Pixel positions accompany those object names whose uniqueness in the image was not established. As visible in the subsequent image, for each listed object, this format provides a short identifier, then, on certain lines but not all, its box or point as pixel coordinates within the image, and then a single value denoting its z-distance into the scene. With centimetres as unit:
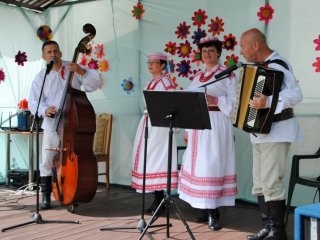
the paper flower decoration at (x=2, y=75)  591
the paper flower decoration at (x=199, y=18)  475
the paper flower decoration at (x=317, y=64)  402
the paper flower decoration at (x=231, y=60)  453
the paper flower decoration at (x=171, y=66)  499
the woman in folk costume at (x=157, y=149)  396
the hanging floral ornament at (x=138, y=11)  532
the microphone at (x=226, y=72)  272
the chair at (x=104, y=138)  527
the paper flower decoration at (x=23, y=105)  595
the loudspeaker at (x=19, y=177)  549
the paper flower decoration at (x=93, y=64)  576
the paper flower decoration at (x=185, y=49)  488
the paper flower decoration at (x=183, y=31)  489
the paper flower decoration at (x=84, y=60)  584
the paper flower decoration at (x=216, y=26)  463
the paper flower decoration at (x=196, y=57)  482
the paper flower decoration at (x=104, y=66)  567
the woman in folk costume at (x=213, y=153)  352
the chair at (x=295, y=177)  354
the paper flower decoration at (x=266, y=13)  430
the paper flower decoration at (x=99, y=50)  572
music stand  277
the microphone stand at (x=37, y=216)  340
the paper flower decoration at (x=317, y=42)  401
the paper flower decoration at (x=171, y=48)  498
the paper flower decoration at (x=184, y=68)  489
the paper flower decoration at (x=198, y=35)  475
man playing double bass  413
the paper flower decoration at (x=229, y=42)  453
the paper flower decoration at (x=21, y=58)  599
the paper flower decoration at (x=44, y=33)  550
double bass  374
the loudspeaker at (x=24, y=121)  548
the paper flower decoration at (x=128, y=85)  542
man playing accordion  295
